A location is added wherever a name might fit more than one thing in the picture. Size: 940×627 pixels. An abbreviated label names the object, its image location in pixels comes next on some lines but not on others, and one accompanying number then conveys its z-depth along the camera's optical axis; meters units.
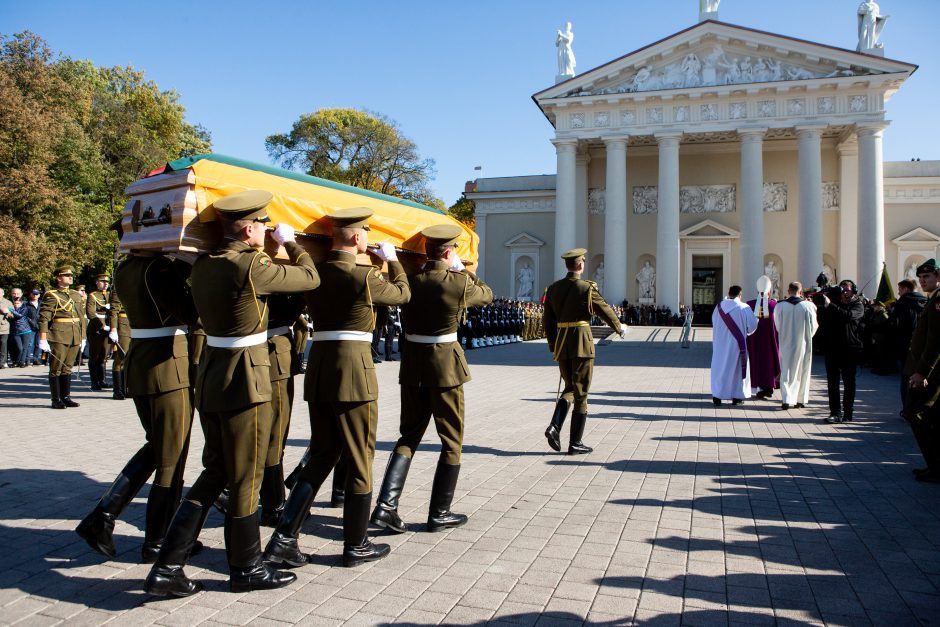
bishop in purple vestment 12.95
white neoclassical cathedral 37.12
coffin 4.17
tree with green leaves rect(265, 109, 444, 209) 52.94
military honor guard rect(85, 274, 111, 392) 12.60
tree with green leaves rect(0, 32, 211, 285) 27.23
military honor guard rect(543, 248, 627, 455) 7.84
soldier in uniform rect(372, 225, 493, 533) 5.23
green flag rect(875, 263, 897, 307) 20.62
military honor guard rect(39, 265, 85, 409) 11.20
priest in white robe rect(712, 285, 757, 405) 12.23
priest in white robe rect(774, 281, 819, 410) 11.78
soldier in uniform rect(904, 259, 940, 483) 6.62
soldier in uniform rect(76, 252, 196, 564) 4.46
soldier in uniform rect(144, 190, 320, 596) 3.94
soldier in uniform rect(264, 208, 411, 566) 4.44
